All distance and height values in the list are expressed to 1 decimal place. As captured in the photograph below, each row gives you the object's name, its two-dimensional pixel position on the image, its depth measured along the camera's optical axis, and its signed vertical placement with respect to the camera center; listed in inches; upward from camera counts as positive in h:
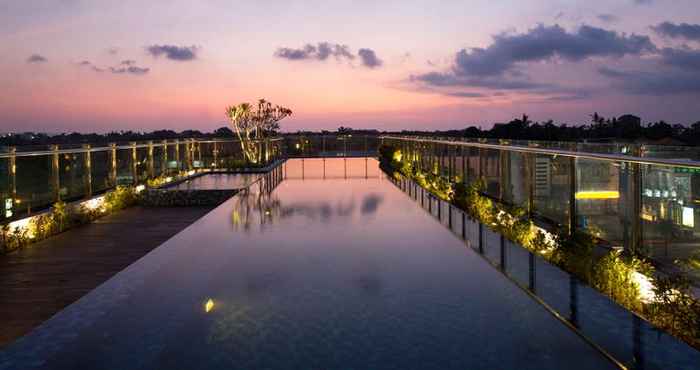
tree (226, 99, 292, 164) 878.4 +59.5
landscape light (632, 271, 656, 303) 146.2 -34.1
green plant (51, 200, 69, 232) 300.5 -28.2
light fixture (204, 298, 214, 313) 157.9 -39.8
